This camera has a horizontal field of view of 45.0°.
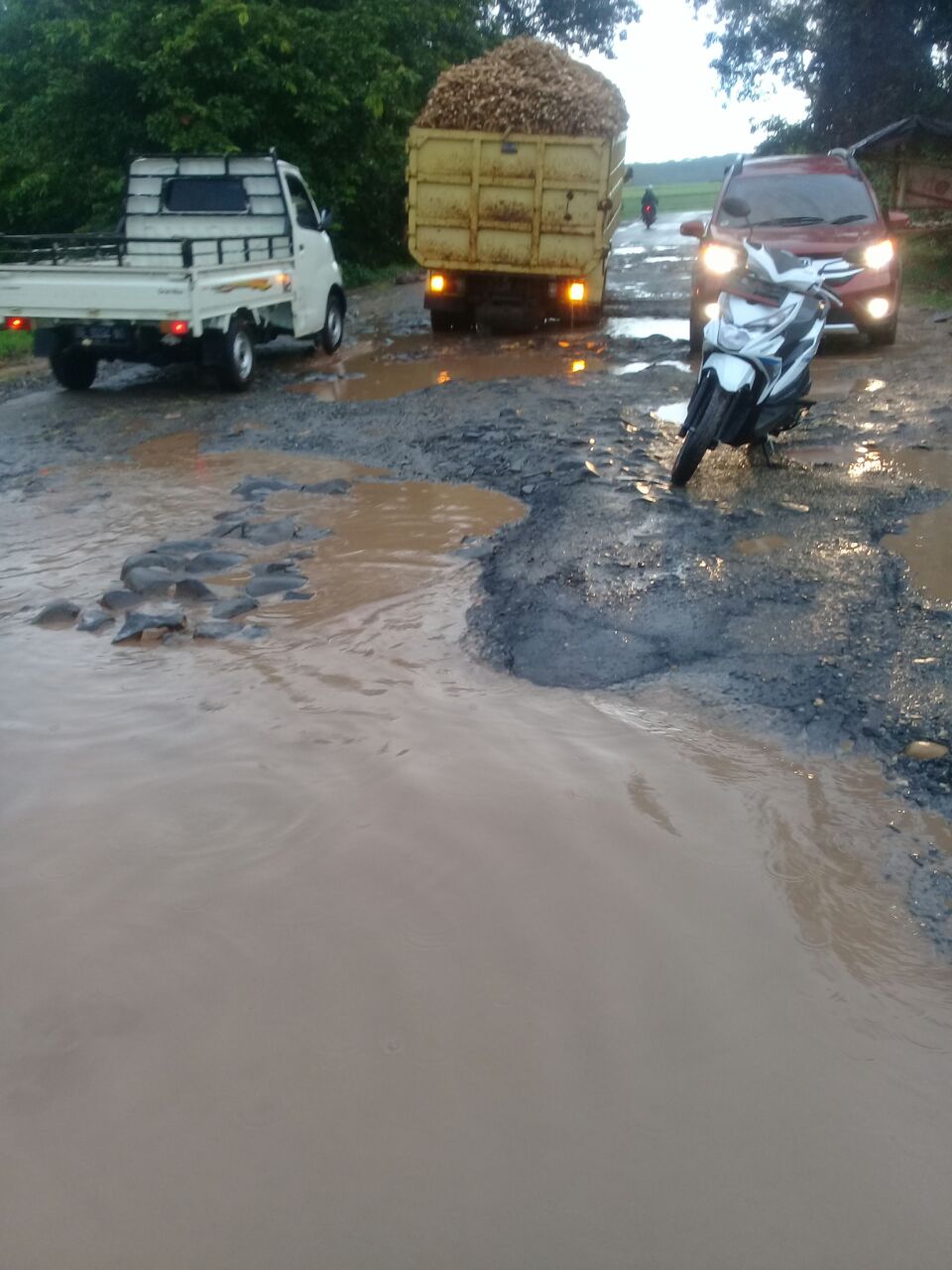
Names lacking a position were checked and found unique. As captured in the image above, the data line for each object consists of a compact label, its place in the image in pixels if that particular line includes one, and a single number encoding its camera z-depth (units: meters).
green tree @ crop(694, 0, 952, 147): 24.56
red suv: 10.39
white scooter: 6.32
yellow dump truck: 12.56
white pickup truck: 9.16
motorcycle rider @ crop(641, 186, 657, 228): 35.52
